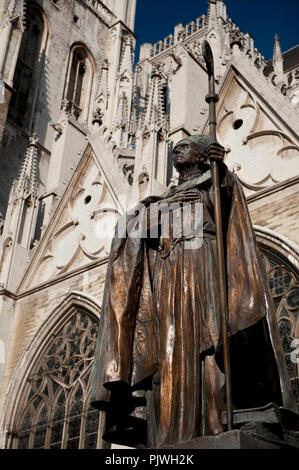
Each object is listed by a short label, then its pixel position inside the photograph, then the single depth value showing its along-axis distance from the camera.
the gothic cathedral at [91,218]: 9.20
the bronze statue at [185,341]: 2.99
